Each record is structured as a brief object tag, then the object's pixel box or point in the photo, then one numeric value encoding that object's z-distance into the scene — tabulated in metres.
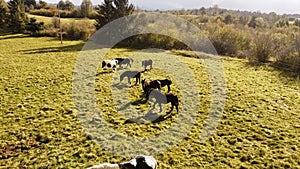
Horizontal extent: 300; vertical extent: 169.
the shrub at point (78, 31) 42.28
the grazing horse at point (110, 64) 18.58
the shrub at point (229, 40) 33.19
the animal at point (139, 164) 6.84
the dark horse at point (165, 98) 11.62
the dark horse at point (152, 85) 13.34
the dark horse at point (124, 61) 19.31
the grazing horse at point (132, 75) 15.50
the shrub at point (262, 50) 28.25
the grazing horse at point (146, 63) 19.05
